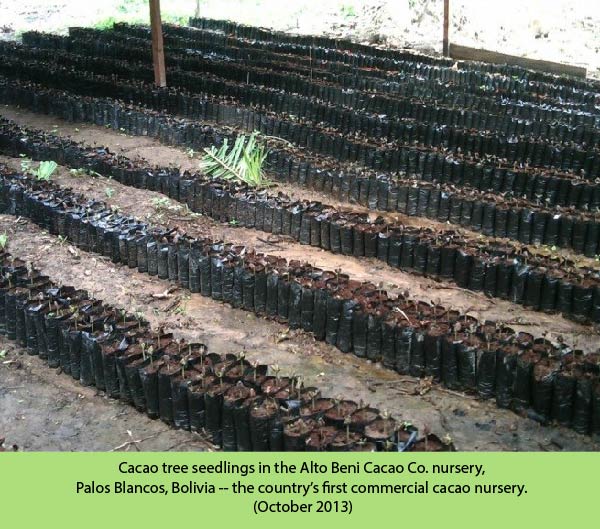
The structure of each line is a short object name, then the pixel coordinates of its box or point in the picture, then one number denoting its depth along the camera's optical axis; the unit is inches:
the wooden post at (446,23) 681.6
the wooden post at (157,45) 530.9
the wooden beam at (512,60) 637.3
